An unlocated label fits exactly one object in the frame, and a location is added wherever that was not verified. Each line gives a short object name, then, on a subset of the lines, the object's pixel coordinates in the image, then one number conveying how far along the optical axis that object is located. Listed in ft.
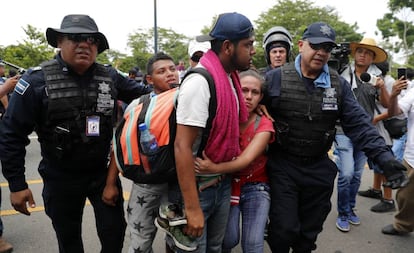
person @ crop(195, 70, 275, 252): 7.07
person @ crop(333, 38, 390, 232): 11.14
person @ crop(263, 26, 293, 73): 10.98
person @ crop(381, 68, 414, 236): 9.78
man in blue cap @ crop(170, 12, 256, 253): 4.94
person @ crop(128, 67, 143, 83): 28.11
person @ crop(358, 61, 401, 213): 12.09
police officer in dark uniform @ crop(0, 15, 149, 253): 6.60
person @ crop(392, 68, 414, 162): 14.90
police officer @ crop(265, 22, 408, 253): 7.40
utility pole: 55.36
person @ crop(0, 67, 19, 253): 11.33
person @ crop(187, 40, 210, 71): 10.55
